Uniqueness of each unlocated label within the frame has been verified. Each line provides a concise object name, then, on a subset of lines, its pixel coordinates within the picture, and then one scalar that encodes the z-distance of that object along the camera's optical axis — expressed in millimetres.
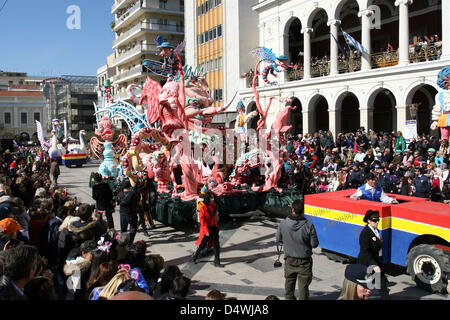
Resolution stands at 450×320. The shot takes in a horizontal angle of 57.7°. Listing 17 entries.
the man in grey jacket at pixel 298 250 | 5426
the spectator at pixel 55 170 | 17000
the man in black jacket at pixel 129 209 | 8852
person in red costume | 7855
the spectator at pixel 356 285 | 3719
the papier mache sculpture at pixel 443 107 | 15523
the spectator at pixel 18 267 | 3412
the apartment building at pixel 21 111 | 69000
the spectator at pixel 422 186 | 11102
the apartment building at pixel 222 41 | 31500
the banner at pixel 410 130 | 17234
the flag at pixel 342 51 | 23922
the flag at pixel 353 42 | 22281
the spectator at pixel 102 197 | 9602
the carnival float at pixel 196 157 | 11539
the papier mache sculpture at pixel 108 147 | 17062
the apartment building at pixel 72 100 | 74125
